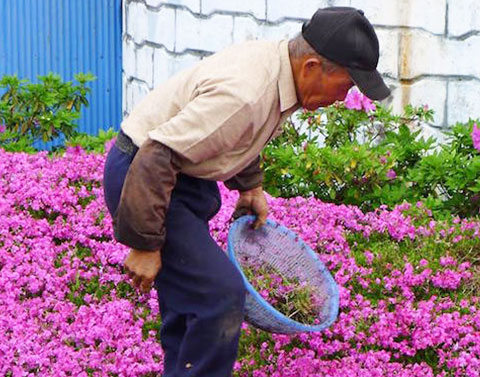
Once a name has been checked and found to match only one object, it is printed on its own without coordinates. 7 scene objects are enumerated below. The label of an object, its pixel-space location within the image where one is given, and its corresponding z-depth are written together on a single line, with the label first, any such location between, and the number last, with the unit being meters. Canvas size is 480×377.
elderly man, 7.77
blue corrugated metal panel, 20.78
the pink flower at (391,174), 14.30
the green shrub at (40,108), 17.95
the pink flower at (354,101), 14.81
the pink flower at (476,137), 13.49
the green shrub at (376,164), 13.76
